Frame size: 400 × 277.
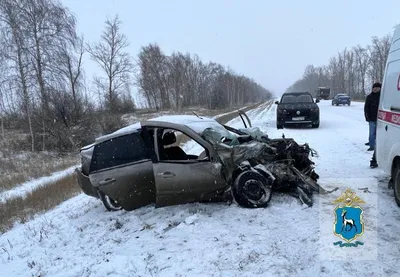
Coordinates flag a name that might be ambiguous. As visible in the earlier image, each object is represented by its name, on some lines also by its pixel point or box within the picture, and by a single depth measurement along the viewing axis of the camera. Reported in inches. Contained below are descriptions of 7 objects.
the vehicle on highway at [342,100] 1525.6
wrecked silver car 190.1
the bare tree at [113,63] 1884.8
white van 178.2
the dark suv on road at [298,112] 572.7
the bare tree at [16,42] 653.9
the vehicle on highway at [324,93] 2706.7
